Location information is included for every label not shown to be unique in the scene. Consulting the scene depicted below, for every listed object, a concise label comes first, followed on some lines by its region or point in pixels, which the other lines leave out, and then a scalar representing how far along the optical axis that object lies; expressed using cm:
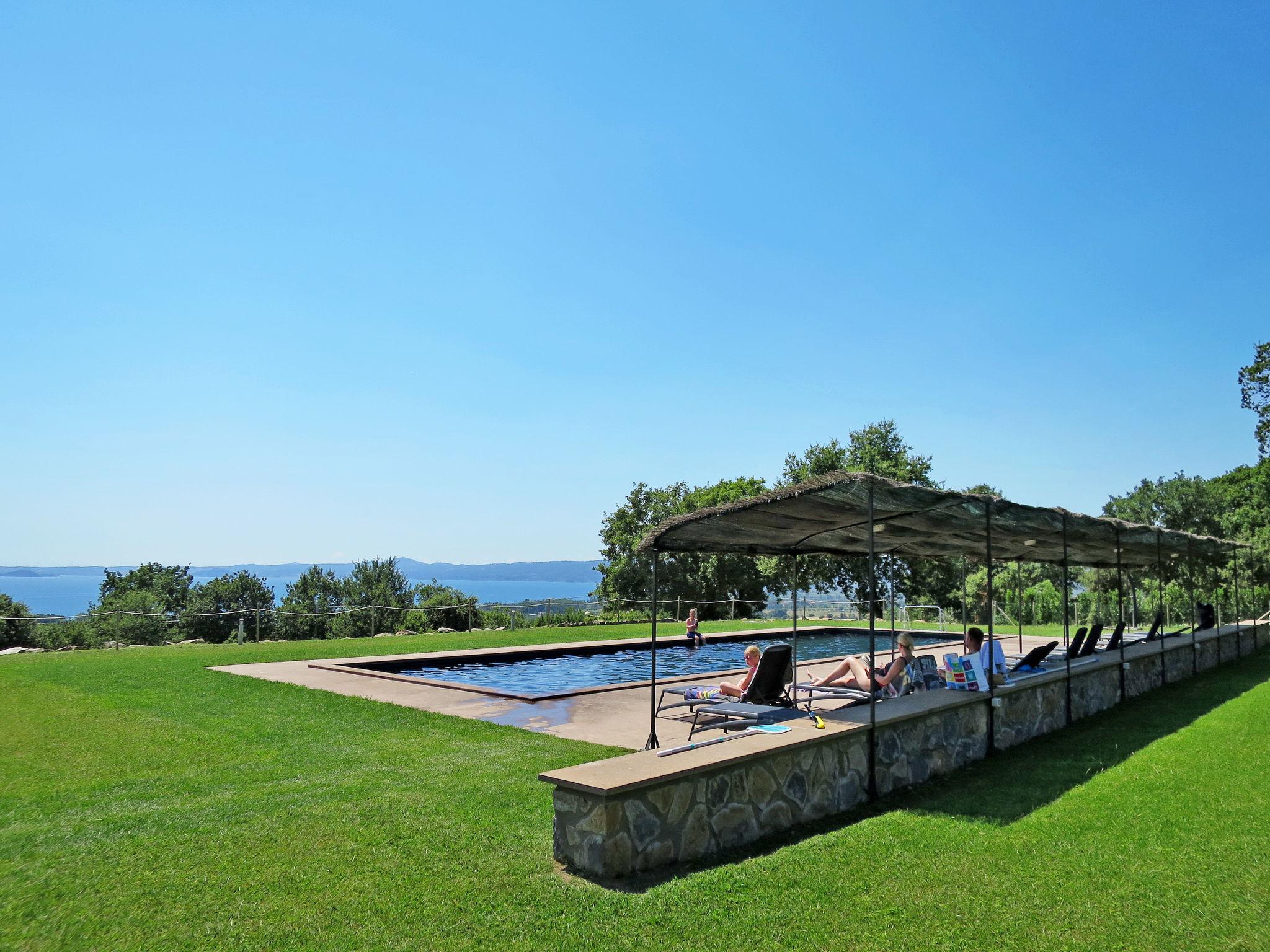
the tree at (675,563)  4584
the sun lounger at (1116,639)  1253
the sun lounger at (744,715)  768
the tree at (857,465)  4325
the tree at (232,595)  6638
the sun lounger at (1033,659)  1053
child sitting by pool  2077
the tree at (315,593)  6531
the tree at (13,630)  3094
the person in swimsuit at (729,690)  889
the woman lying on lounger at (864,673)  874
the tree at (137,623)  3450
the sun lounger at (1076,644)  1058
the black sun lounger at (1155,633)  1516
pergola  648
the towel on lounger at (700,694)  901
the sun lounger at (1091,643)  1178
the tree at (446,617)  2341
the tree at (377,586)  6712
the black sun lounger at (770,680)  836
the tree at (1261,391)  3475
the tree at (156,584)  6297
